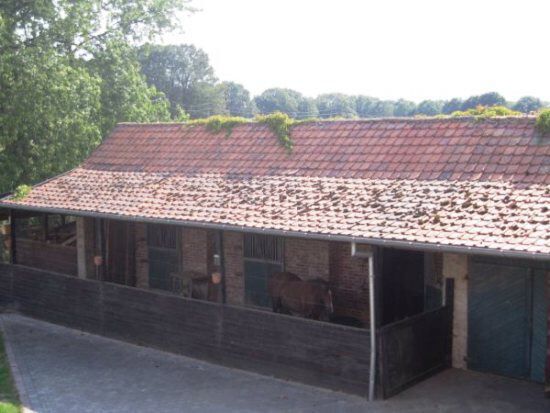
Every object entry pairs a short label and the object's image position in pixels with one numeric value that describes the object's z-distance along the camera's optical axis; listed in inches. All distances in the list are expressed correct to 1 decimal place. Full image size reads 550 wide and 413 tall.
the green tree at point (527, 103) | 2243.4
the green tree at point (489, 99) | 2102.6
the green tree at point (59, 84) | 780.0
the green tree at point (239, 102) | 3555.6
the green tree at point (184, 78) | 2862.9
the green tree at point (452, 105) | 2486.7
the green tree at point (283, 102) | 3639.3
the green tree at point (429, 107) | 2855.1
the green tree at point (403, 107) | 3144.7
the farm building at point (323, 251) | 404.2
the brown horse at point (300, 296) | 485.1
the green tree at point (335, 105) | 3496.6
